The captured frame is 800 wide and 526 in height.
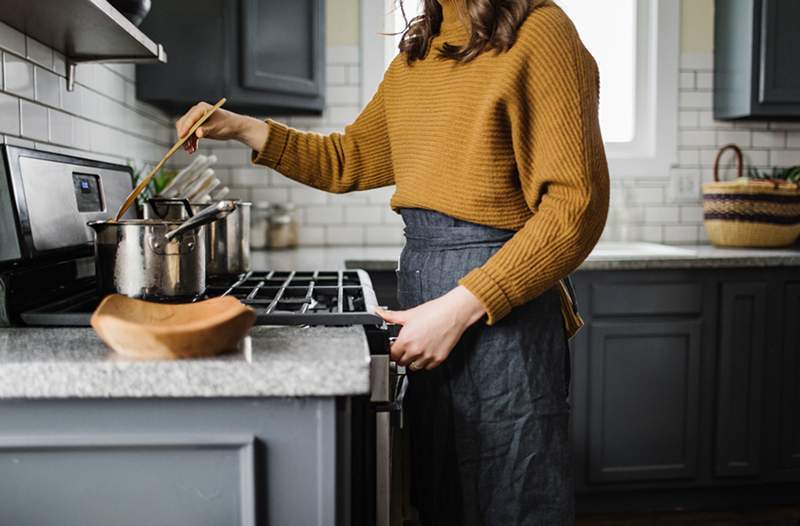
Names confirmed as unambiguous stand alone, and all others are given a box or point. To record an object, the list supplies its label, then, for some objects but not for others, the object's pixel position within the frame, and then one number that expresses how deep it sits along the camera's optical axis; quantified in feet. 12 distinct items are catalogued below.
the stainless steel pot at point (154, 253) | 3.77
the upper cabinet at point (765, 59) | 9.59
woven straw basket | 9.32
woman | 3.92
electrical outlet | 10.69
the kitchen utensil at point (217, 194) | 6.99
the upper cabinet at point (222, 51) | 8.34
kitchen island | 2.90
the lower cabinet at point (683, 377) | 8.55
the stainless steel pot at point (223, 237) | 5.34
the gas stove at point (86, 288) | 3.69
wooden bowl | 2.86
